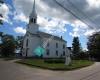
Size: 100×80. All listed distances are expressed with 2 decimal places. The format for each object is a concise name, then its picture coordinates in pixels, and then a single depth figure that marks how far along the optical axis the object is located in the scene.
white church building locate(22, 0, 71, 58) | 21.93
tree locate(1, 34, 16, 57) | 23.91
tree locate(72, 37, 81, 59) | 32.64
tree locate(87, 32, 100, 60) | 25.09
